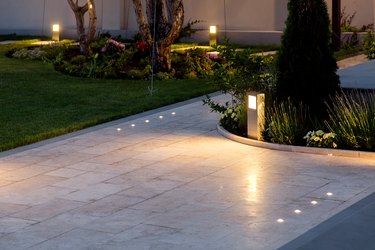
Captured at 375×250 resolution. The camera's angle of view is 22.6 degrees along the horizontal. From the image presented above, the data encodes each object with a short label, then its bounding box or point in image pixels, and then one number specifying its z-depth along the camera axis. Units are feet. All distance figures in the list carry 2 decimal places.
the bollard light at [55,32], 93.66
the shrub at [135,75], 64.80
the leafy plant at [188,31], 88.99
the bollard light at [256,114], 40.09
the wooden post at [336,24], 75.36
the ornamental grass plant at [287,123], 39.17
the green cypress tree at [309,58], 41.29
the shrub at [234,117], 42.22
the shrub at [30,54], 78.69
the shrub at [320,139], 37.96
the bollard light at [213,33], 86.02
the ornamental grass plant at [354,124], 37.45
